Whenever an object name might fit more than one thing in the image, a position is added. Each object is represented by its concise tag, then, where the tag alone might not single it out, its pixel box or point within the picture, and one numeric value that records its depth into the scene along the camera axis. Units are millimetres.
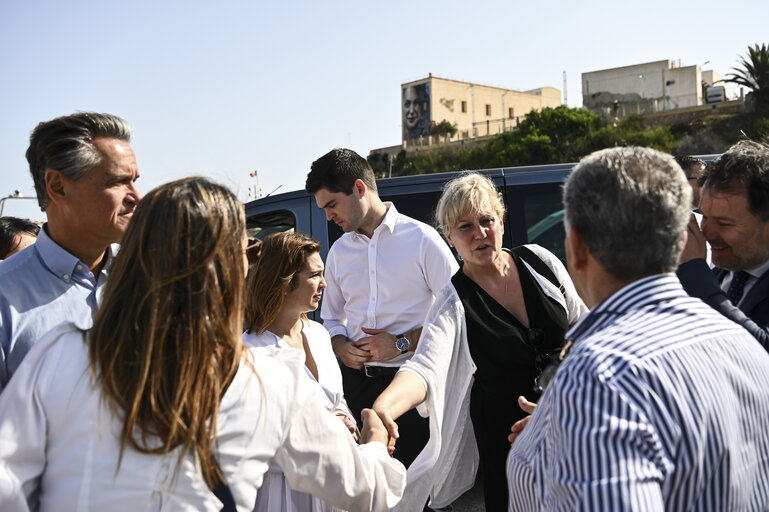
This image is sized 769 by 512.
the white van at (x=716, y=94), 49781
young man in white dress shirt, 4055
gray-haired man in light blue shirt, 2268
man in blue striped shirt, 1339
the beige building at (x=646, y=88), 61312
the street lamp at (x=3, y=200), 13562
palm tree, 41281
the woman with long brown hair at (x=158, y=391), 1551
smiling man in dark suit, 2295
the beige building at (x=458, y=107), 79688
